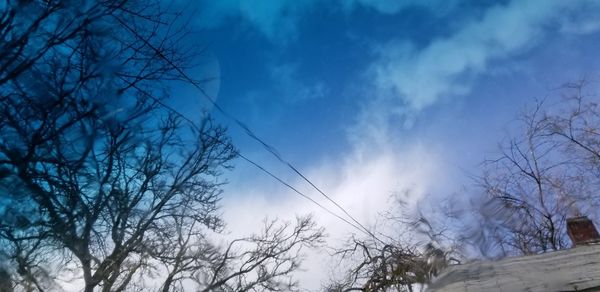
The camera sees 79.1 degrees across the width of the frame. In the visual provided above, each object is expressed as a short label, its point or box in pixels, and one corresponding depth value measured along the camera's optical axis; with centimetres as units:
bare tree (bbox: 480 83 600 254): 1758
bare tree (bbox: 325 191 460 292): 1416
